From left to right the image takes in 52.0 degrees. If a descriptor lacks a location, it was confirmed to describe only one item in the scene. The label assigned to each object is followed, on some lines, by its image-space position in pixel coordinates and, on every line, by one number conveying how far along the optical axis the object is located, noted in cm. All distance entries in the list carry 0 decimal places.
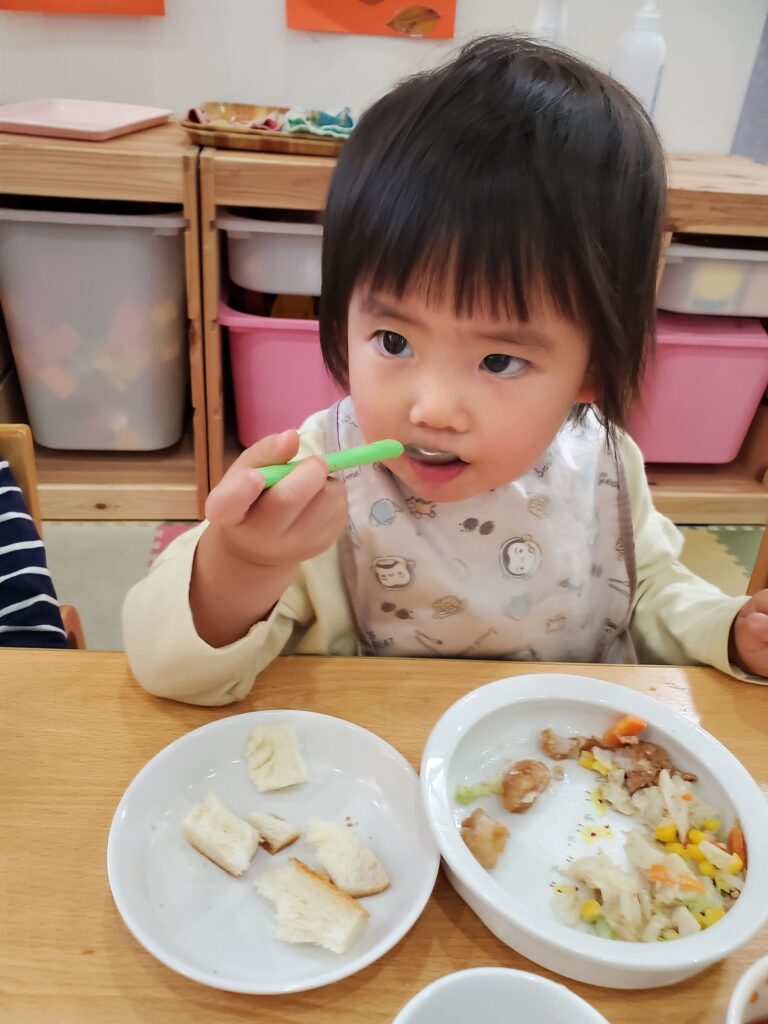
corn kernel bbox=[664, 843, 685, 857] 54
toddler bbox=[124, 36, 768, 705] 56
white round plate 45
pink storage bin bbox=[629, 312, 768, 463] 202
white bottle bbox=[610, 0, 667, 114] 182
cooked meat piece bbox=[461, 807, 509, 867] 51
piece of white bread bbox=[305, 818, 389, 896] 51
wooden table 43
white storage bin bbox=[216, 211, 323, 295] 175
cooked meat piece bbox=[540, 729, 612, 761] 62
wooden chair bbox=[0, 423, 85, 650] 85
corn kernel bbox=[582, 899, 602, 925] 49
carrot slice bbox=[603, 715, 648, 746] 62
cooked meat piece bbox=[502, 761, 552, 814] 57
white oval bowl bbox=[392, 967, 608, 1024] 37
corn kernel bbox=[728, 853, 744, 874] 51
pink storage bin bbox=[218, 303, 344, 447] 186
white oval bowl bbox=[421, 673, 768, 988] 44
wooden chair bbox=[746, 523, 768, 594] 86
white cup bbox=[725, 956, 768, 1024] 36
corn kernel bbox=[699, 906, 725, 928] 48
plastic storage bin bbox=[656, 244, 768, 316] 190
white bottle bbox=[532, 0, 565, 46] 176
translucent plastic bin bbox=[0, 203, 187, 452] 176
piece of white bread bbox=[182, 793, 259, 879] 51
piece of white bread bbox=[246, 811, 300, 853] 53
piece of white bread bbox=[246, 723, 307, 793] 58
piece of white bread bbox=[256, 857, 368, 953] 46
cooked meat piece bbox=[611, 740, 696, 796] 59
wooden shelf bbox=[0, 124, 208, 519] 162
